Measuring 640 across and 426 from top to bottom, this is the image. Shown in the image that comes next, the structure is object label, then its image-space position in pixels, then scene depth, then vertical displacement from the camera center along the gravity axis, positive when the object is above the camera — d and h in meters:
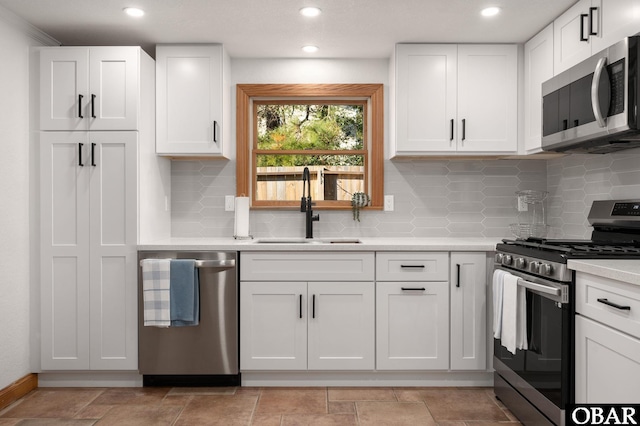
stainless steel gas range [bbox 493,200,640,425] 2.16 -0.47
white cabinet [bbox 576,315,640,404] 1.77 -0.62
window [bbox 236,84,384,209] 3.79 +0.46
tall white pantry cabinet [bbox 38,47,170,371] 3.07 +0.00
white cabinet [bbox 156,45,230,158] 3.37 +0.78
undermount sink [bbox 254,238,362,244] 3.52 -0.24
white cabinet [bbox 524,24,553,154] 3.02 +0.83
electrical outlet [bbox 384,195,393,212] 3.71 +0.03
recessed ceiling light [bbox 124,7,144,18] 2.81 +1.14
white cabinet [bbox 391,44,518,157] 3.34 +0.76
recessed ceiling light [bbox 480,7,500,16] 2.81 +1.15
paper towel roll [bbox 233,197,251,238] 3.50 -0.08
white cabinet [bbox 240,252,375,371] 3.09 -0.69
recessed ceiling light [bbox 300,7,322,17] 2.79 +1.14
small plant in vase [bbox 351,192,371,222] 3.65 +0.05
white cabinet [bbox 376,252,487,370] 3.09 -0.67
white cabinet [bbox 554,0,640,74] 2.25 +0.92
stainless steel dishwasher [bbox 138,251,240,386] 3.05 -0.80
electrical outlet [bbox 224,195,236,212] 3.72 +0.02
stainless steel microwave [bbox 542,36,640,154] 2.16 +0.52
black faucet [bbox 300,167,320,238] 3.59 -0.02
